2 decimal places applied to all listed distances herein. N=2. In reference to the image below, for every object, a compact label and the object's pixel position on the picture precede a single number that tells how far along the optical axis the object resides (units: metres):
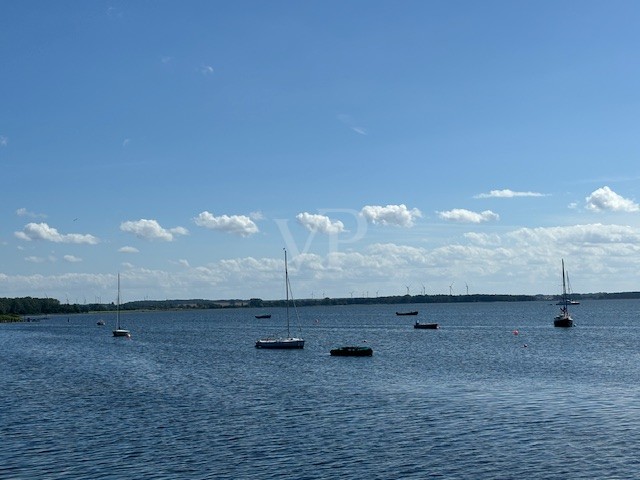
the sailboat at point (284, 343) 144.12
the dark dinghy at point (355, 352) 124.81
